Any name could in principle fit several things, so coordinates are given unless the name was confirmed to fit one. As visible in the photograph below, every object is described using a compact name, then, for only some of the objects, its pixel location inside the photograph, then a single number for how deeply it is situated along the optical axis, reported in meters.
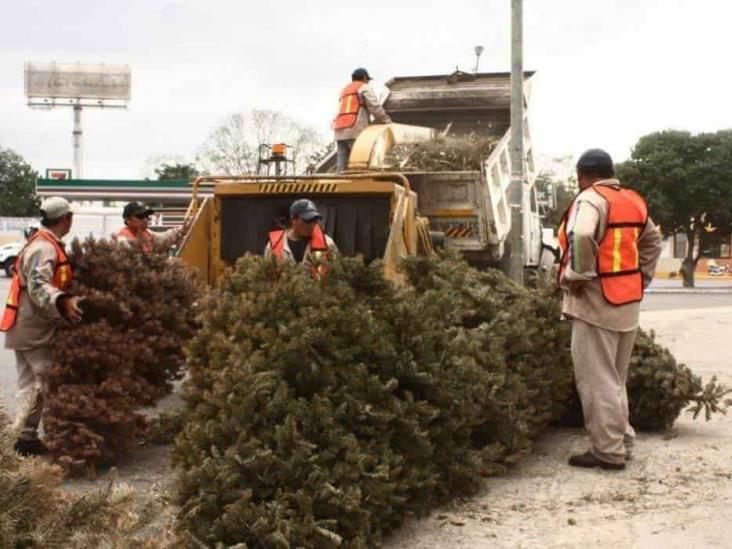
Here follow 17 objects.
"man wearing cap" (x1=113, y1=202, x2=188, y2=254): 8.19
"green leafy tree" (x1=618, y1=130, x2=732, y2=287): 44.94
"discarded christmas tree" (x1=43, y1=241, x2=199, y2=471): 6.21
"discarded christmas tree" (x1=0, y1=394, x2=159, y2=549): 2.46
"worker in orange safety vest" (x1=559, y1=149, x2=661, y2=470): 6.52
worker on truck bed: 12.32
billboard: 77.19
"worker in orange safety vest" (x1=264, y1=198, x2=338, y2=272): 7.71
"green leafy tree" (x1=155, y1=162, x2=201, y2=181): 68.37
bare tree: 51.44
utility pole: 12.43
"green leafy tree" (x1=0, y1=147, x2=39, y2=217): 78.06
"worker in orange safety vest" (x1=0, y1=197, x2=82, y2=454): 6.40
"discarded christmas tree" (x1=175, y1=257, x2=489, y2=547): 4.30
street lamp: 15.81
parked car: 42.78
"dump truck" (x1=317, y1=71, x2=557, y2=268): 11.29
